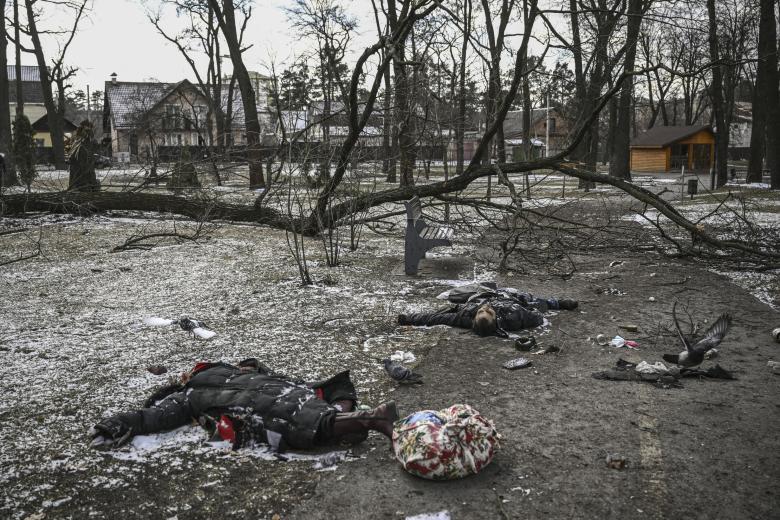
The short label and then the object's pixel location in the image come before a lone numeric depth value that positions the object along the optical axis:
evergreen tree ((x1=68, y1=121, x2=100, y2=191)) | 12.38
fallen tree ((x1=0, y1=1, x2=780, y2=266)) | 7.11
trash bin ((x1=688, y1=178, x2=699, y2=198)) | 17.00
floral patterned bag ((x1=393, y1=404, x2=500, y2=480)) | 2.67
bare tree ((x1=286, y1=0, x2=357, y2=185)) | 22.76
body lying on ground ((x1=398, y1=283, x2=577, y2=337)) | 4.95
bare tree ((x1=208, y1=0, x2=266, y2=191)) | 17.95
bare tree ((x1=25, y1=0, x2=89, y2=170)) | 21.97
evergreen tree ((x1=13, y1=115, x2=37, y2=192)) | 25.42
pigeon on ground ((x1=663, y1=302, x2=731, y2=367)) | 4.01
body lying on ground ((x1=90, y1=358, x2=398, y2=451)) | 2.99
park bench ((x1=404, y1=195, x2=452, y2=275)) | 7.25
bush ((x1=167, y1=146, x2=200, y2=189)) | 8.50
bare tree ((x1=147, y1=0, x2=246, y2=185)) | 27.28
